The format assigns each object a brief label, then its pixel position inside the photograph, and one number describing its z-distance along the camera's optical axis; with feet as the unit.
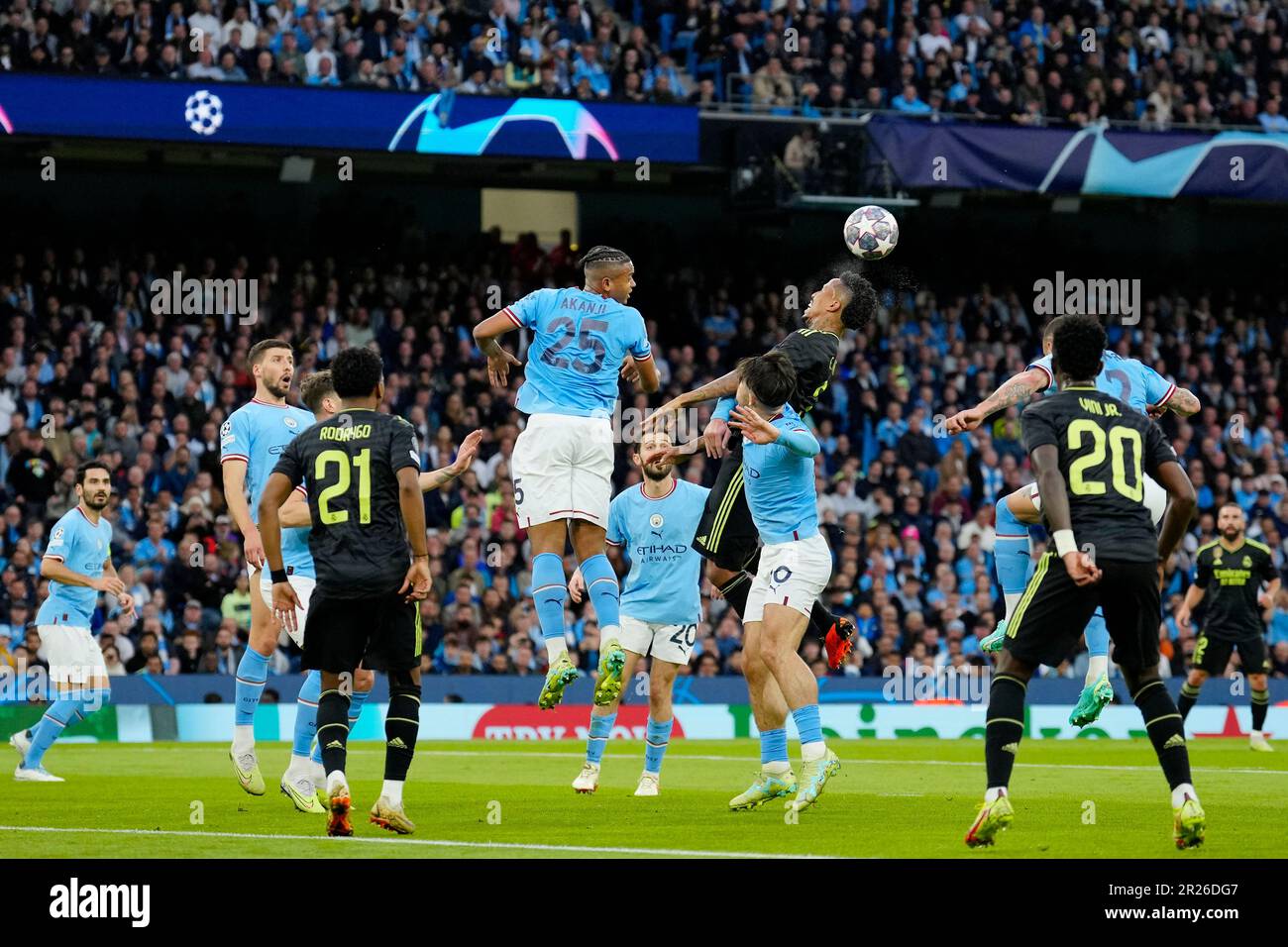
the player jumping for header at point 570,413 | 40.55
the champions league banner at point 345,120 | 83.46
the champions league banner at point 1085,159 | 94.74
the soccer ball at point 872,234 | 47.29
